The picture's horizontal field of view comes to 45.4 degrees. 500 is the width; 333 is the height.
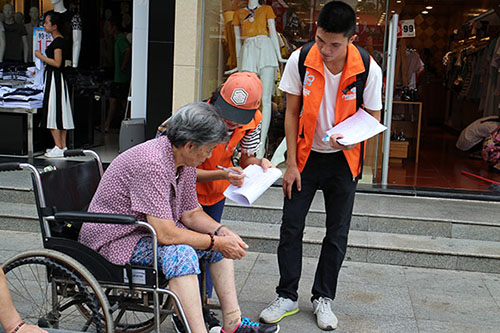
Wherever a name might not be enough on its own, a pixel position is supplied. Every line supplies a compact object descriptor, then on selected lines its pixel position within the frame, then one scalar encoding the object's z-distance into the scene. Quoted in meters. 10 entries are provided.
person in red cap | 3.04
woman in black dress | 7.05
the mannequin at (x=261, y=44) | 6.64
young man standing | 3.41
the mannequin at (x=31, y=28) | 8.36
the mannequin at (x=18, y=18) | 8.38
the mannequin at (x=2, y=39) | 8.25
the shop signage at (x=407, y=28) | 7.24
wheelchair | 2.62
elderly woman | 2.66
